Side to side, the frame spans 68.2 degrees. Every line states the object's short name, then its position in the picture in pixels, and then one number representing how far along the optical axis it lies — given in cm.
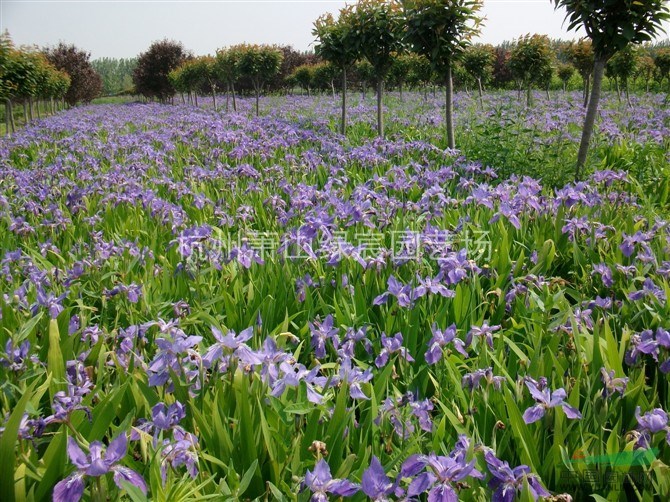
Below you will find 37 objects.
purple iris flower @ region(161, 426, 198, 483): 140
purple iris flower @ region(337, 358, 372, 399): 170
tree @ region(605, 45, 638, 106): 1853
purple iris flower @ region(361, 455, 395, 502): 118
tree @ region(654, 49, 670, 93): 2450
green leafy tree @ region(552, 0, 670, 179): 570
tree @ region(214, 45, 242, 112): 1938
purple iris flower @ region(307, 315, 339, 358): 207
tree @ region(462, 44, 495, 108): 2112
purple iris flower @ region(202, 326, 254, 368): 163
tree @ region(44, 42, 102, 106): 3753
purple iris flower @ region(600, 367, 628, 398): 169
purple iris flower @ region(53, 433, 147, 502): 117
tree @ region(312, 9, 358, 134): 1087
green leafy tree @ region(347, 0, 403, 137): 1000
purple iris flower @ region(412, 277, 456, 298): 236
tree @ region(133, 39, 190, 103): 3981
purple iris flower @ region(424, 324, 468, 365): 194
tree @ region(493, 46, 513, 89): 3831
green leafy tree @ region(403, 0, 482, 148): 765
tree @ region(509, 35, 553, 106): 1675
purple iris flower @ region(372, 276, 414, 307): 237
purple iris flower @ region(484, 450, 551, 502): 130
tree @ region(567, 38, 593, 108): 1823
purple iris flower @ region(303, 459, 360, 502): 119
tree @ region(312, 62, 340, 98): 2952
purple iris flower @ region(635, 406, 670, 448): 151
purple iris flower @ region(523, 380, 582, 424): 158
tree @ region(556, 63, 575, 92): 2923
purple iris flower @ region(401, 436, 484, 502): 119
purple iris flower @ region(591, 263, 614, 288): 278
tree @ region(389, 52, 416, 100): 2599
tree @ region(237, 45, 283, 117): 1781
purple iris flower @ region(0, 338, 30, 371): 195
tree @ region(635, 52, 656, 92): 2677
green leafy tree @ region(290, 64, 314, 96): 3538
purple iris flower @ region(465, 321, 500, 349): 206
